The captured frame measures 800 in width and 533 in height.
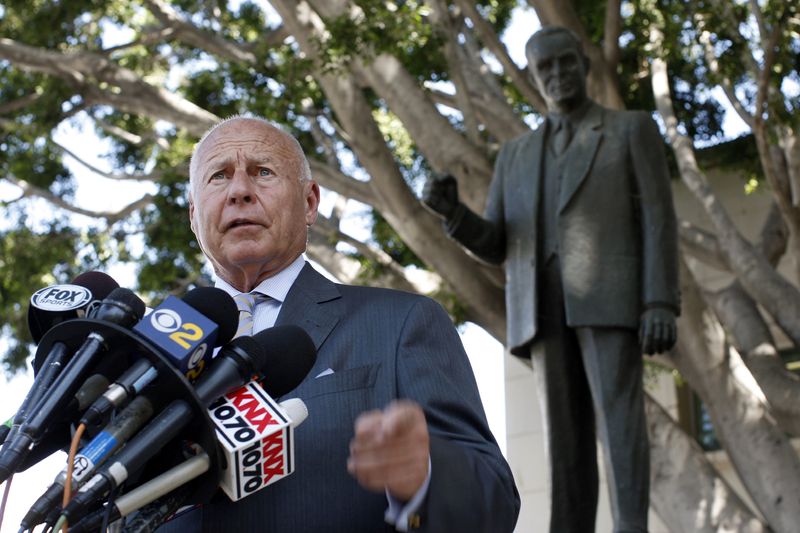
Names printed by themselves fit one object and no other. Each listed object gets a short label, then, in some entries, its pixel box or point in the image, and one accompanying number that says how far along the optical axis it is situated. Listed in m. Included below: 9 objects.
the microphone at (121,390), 2.08
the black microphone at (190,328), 2.14
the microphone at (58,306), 2.19
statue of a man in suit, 6.57
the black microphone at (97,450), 2.01
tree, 10.11
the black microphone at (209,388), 2.01
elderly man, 2.28
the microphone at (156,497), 2.04
